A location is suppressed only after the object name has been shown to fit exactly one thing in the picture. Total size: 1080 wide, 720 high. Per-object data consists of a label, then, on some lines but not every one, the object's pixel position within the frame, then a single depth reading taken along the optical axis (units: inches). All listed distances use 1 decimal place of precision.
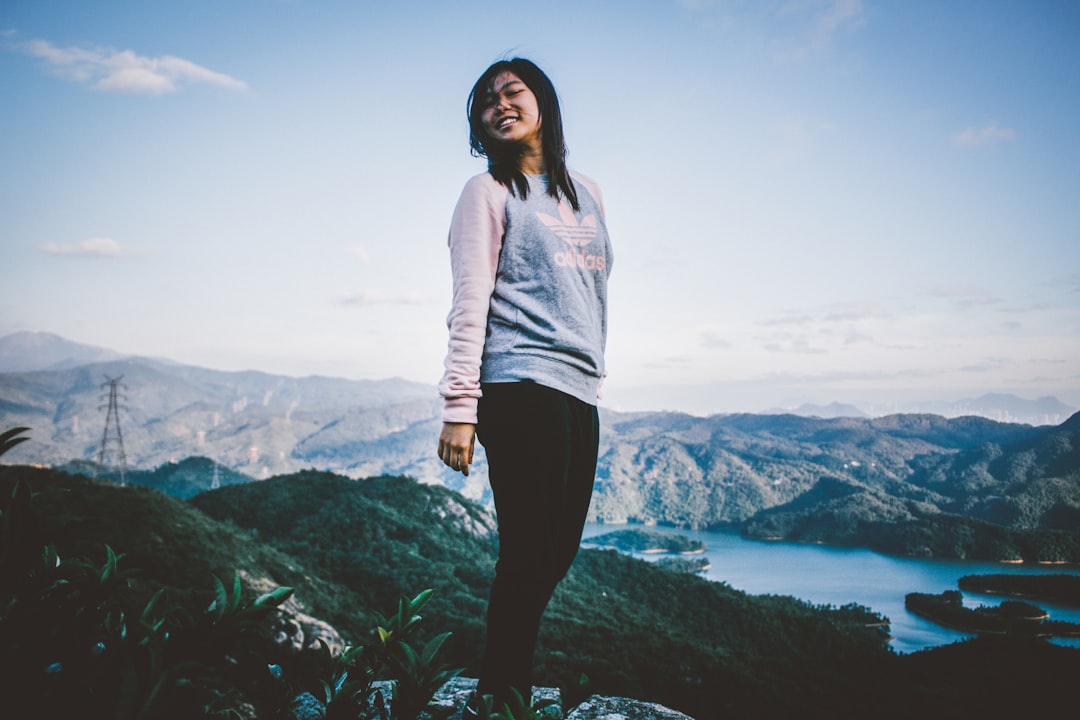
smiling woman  70.9
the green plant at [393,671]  46.4
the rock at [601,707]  110.7
